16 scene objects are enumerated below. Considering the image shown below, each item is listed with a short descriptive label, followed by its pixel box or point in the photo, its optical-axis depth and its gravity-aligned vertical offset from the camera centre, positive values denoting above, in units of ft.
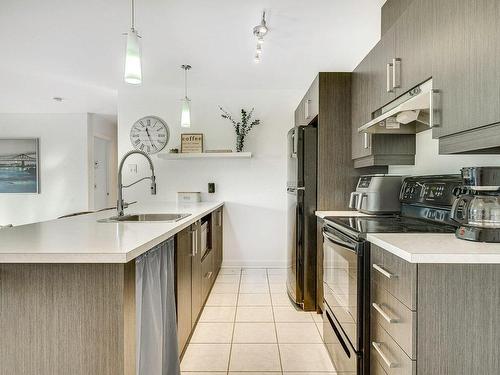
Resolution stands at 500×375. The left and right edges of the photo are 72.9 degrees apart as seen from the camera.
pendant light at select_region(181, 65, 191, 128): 11.02 +2.26
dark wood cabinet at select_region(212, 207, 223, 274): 12.17 -2.08
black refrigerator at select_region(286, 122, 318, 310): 9.53 -0.85
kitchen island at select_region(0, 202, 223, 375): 3.86 -1.52
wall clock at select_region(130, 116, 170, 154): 14.66 +2.10
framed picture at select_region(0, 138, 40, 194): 18.28 +0.92
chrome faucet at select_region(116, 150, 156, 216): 7.63 -0.21
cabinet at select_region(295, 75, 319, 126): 9.45 +2.43
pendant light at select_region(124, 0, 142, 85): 6.00 +2.21
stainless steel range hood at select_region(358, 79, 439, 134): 4.89 +1.24
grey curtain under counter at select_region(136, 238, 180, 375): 4.63 -1.97
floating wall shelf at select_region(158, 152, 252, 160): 13.82 +1.13
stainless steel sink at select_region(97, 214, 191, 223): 8.06 -0.85
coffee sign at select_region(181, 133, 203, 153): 14.40 +1.69
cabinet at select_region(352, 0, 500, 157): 3.80 +1.69
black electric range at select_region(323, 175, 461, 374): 5.16 -1.23
